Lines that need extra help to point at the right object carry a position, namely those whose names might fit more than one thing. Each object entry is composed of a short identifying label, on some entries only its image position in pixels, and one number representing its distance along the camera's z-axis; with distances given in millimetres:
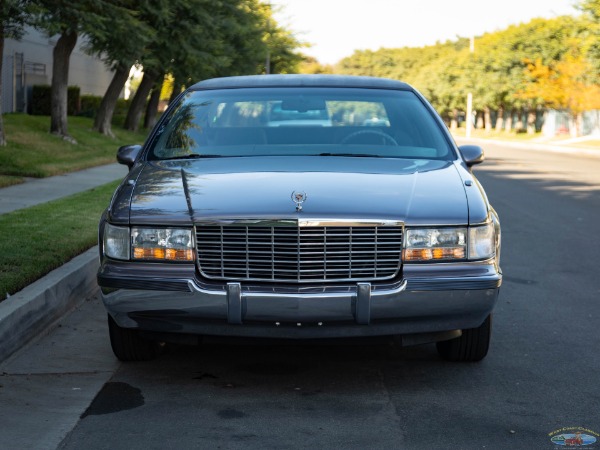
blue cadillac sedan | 4953
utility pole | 60438
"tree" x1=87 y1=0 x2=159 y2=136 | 23094
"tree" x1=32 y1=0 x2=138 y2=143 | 19984
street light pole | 74562
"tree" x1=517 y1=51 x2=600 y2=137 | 58100
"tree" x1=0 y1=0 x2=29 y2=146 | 18062
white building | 39591
